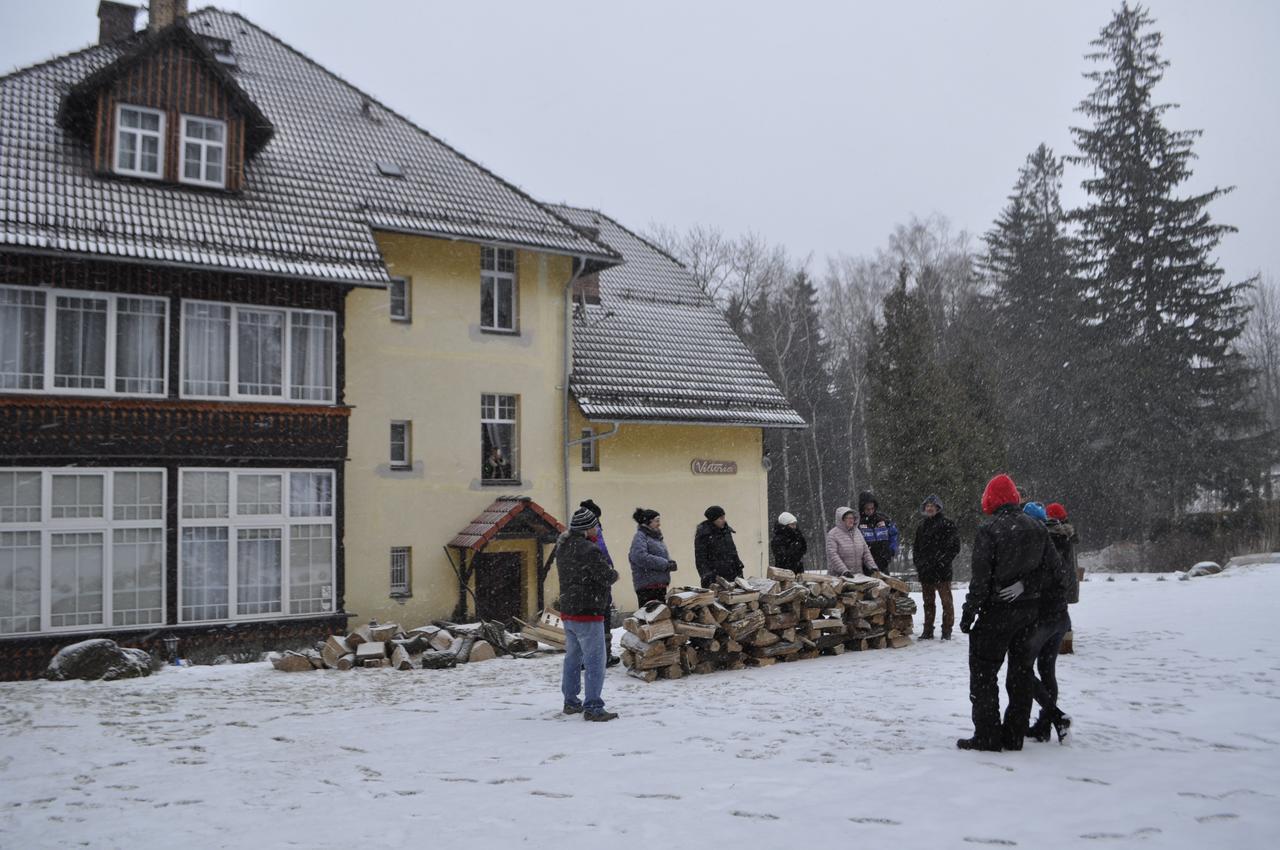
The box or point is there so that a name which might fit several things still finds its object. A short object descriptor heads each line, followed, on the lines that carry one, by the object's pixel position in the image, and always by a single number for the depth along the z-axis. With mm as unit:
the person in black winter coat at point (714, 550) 13438
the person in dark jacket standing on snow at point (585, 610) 9641
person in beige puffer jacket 14445
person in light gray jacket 12484
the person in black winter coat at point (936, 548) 13680
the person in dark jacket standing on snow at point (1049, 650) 7824
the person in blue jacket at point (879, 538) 15273
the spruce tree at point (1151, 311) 35562
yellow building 19062
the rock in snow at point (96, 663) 12977
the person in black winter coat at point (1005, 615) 7641
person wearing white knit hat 14305
